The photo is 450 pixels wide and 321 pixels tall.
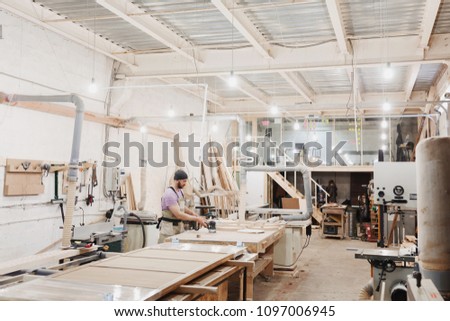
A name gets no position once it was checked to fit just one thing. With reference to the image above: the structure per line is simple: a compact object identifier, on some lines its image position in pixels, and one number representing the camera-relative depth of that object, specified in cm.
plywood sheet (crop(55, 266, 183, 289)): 224
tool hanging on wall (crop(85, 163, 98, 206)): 634
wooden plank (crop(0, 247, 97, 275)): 269
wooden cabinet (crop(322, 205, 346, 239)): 997
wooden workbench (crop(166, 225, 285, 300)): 412
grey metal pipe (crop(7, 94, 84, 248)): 331
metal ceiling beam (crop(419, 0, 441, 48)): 440
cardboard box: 1090
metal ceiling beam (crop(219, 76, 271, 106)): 867
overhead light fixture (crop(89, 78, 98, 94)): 532
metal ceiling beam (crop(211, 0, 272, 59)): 456
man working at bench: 468
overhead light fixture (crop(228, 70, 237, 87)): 544
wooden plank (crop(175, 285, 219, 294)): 217
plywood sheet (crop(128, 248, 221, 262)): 293
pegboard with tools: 495
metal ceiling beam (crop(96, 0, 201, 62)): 474
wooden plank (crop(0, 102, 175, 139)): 538
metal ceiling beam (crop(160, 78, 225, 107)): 887
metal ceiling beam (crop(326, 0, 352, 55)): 439
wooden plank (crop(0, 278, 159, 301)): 195
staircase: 1166
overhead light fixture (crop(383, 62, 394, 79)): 527
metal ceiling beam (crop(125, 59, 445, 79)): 584
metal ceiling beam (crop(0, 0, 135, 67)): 482
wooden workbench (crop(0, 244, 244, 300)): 201
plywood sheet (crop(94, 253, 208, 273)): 258
